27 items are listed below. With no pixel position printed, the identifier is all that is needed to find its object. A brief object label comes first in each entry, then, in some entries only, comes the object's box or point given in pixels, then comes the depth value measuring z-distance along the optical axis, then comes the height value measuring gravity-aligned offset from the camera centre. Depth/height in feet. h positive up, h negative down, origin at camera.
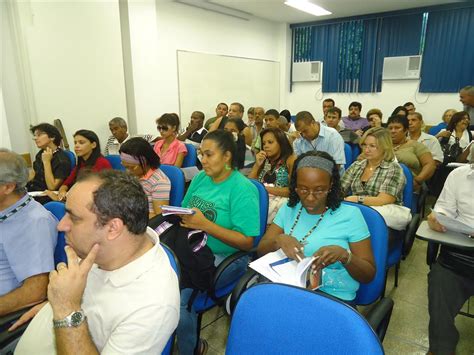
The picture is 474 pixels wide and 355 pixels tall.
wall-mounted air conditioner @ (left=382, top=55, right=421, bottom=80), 22.50 +2.06
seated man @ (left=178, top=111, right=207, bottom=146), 17.42 -1.48
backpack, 5.45 -2.49
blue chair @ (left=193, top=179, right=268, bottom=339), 5.55 -3.27
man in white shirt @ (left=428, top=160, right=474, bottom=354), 5.70 -3.24
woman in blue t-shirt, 4.89 -1.95
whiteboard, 20.57 +1.17
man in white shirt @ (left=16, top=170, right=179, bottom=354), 3.06 -1.72
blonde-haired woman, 7.75 -1.82
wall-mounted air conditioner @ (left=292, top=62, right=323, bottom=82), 26.32 +2.16
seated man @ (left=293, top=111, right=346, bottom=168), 11.57 -1.23
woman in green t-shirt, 5.75 -2.00
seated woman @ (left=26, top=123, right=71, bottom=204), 10.36 -1.86
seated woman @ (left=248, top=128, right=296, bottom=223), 9.52 -1.68
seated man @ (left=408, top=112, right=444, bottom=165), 12.14 -1.39
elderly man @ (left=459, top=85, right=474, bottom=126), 14.56 -0.02
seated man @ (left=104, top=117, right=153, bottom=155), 14.98 -1.47
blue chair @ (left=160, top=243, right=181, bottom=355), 3.81 -1.96
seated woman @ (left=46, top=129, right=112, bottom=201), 10.00 -1.57
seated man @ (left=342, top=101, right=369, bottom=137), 20.90 -1.27
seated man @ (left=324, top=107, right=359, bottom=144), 17.20 -0.93
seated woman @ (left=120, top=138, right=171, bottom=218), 7.70 -1.59
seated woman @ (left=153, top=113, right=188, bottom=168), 12.20 -1.62
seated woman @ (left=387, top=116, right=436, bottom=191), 10.25 -1.68
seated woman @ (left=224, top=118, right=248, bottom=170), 13.55 -1.18
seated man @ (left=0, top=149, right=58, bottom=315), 4.59 -2.00
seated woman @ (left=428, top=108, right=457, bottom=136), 17.94 -1.38
